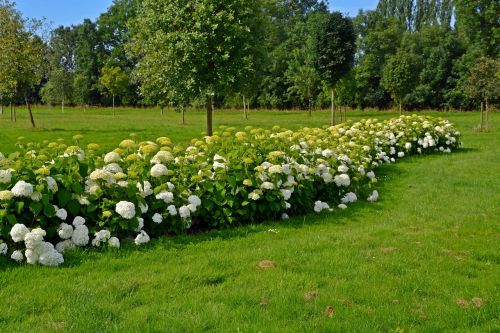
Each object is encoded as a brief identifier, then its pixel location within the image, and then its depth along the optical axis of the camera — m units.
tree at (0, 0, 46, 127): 21.50
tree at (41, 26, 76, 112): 53.41
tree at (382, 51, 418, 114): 37.16
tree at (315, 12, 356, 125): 24.16
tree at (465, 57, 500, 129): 23.31
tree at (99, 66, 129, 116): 49.16
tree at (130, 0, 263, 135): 14.41
